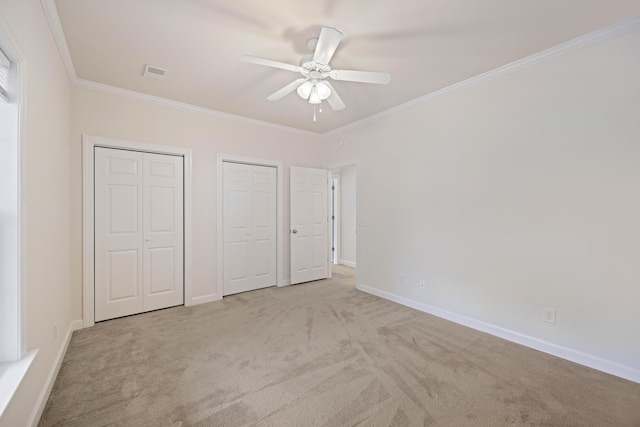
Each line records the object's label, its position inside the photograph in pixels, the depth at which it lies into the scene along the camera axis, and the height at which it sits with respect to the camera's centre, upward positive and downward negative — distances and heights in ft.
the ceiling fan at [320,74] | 6.24 +3.65
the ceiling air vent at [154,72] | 9.05 +4.54
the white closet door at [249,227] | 13.60 -0.93
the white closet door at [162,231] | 11.32 -0.99
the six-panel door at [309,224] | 15.58 -0.87
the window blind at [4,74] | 4.44 +2.15
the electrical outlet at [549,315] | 8.13 -3.04
